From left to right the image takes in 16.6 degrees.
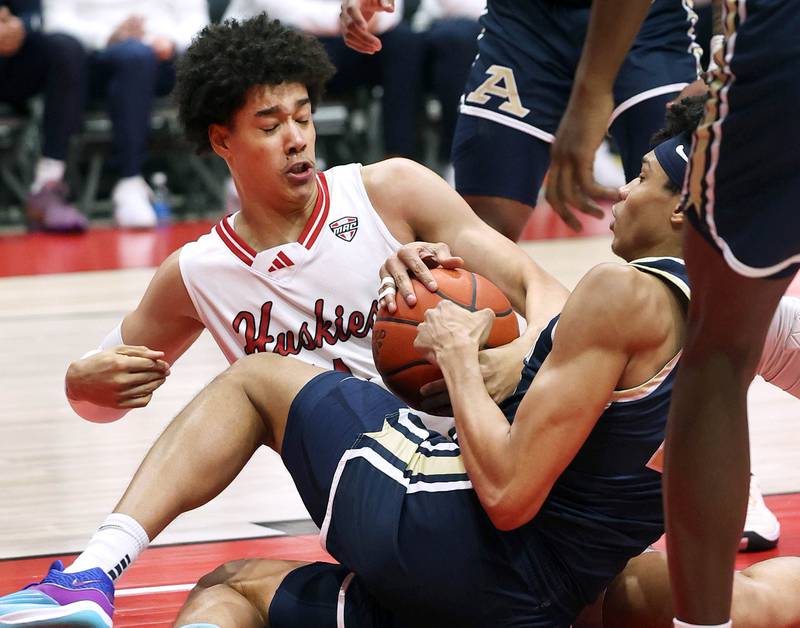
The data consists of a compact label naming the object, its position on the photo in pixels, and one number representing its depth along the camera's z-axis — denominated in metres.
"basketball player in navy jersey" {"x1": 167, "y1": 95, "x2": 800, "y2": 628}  4.90
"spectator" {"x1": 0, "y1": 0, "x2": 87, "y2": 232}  18.13
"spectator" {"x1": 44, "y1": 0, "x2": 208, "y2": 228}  18.57
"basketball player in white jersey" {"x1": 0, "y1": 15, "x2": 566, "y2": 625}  6.99
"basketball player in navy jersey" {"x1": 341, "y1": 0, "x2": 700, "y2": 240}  8.20
